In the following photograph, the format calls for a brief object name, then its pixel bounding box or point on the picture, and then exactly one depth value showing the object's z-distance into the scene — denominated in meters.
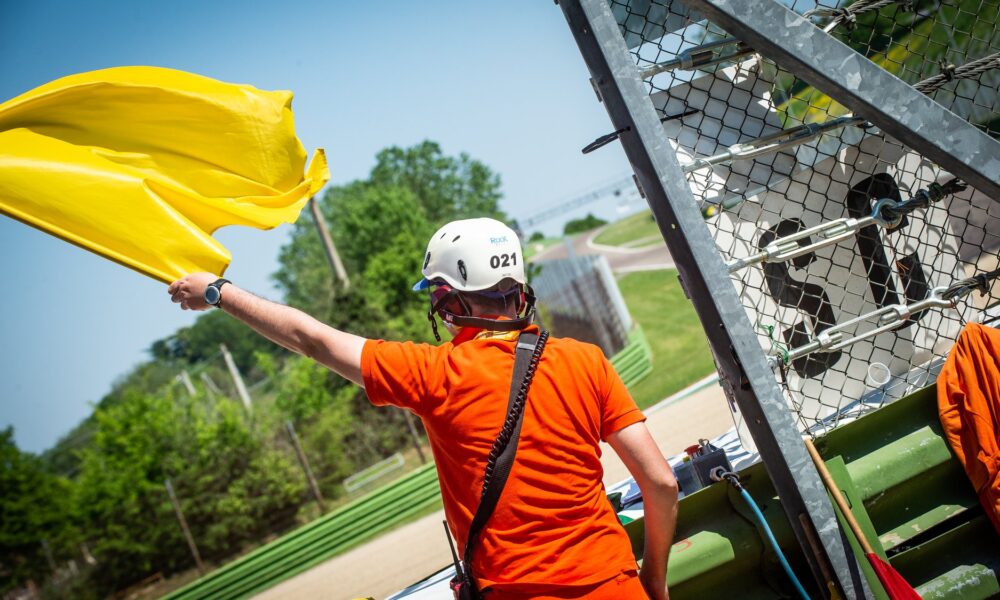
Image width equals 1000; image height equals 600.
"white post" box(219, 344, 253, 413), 47.99
